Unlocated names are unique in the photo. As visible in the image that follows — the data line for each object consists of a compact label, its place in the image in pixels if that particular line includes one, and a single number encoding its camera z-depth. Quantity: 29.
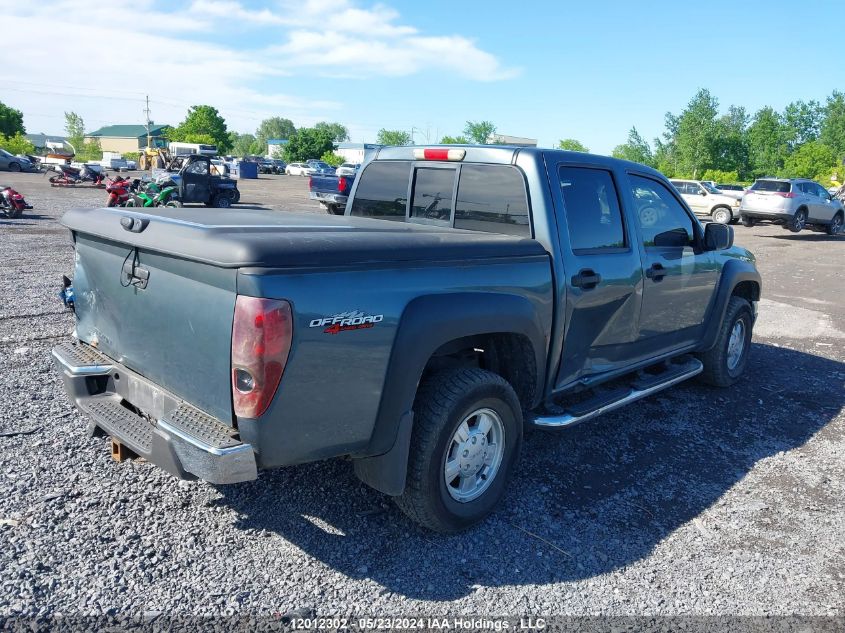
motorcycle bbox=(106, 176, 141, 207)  17.92
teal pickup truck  2.54
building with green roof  129.75
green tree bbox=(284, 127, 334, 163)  94.69
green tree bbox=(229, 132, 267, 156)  164.38
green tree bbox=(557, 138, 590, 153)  66.22
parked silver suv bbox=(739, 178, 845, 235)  21.41
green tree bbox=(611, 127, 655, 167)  91.06
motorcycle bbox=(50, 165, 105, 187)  29.67
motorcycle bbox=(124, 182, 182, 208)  15.20
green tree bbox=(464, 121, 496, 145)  96.51
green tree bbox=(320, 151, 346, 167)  89.60
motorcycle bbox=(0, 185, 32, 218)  15.62
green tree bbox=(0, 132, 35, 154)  61.37
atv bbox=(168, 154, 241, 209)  20.50
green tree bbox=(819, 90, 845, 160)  81.56
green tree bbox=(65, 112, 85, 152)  102.00
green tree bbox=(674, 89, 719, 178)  73.12
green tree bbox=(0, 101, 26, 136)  74.56
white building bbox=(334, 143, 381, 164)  90.68
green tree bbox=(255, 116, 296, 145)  176.38
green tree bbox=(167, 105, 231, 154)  98.12
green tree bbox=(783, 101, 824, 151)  83.38
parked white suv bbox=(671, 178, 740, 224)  25.08
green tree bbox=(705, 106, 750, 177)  74.56
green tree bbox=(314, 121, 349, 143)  168.54
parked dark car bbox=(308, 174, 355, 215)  20.83
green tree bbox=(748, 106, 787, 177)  75.19
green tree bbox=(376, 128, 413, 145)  128.94
